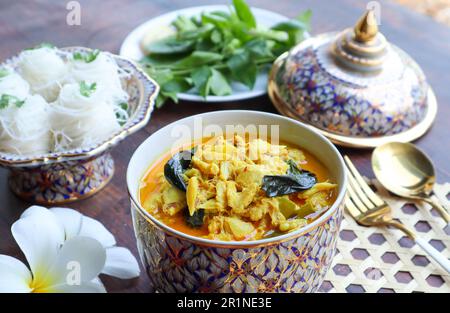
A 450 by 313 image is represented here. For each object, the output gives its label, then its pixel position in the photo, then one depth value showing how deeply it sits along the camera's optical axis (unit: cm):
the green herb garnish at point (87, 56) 114
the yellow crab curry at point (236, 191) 74
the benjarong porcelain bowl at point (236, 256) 68
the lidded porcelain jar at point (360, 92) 118
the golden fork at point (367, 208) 99
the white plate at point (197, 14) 130
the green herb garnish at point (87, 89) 107
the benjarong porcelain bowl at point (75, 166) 97
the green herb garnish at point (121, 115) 112
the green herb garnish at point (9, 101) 103
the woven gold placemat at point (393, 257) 90
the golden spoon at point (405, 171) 107
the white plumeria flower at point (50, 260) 82
